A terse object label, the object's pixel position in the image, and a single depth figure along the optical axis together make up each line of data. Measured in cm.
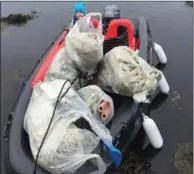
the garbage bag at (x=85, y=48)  192
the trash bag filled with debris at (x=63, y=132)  151
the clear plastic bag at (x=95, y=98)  178
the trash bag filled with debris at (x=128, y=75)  190
